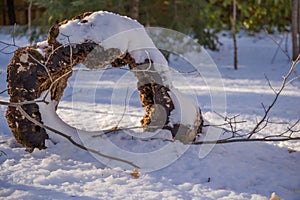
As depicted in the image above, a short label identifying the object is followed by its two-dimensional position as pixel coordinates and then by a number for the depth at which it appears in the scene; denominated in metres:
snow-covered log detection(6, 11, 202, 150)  3.73
